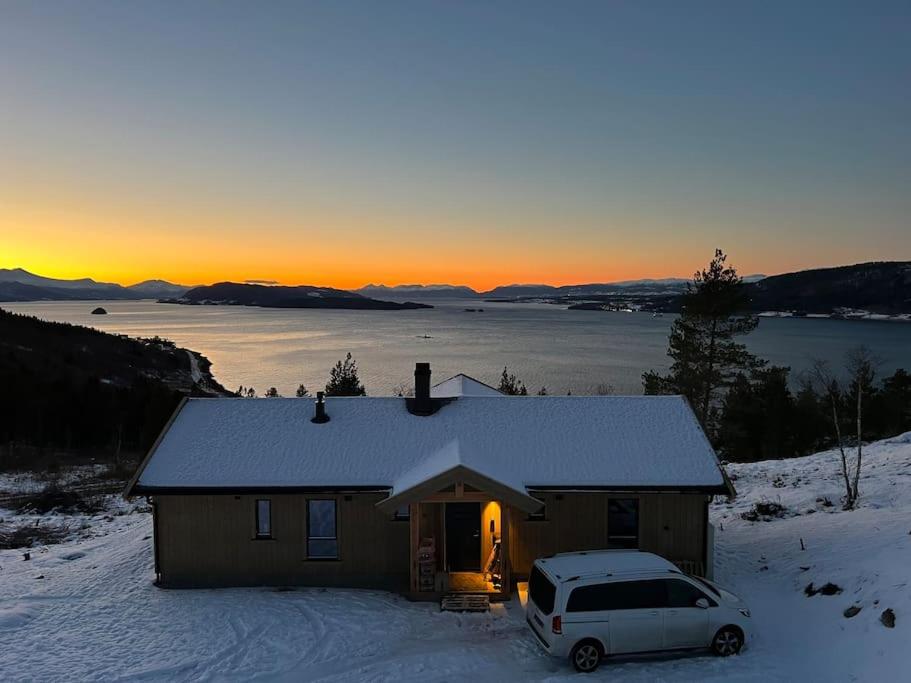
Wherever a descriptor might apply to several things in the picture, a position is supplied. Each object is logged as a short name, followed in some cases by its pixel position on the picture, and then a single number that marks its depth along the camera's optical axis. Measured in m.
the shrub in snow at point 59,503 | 22.09
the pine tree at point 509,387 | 50.37
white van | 10.06
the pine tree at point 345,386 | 45.91
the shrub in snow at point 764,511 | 17.81
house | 13.30
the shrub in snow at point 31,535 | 18.50
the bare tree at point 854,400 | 16.73
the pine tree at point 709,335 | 32.19
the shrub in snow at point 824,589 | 12.00
